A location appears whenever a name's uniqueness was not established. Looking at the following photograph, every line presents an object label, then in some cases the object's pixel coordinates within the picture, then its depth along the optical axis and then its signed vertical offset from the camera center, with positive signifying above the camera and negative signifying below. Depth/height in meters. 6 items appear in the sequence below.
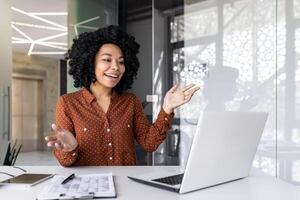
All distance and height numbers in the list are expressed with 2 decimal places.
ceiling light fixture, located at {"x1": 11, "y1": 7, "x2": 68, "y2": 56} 5.25 +1.23
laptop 0.78 -0.15
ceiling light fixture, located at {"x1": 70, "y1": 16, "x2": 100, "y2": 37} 3.99 +0.86
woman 1.46 -0.05
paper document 0.78 -0.23
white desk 0.80 -0.24
